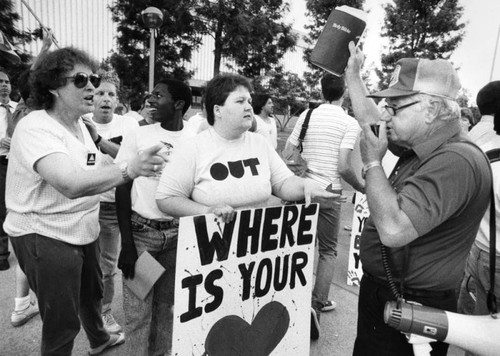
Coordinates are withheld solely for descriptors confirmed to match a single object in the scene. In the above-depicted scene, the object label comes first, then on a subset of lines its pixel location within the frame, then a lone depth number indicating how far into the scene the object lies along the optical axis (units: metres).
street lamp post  7.77
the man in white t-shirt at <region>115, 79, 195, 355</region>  2.24
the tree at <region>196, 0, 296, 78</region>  18.12
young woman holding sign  2.02
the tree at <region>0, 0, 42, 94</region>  14.79
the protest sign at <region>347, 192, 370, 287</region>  3.84
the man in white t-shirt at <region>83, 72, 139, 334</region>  2.82
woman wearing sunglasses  1.90
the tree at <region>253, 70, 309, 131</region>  25.00
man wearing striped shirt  3.09
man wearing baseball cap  1.37
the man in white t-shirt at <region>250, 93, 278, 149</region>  5.93
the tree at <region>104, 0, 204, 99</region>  19.31
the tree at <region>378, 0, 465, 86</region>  24.47
